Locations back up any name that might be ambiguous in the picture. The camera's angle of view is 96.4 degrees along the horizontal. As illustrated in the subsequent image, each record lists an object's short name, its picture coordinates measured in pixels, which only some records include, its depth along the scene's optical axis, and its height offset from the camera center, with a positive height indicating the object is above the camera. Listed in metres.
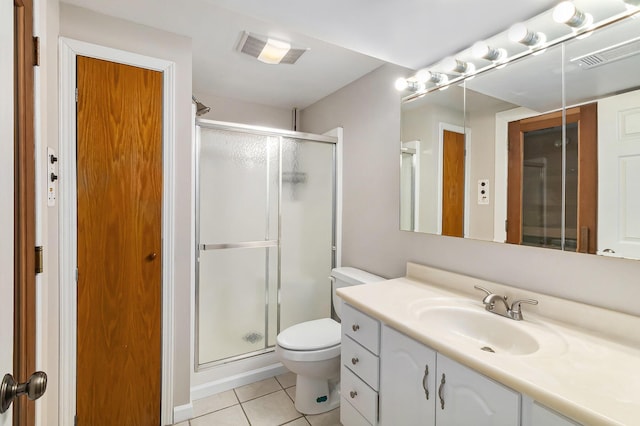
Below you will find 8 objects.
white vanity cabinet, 0.84 -0.61
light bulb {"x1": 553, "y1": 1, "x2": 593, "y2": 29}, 1.05 +0.74
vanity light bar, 1.06 +0.74
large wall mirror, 1.01 +0.28
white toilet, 1.71 -0.88
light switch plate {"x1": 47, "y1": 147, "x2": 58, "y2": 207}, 1.27 +0.16
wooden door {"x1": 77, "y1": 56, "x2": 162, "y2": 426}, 1.49 -0.17
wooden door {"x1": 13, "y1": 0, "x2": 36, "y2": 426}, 0.70 +0.00
